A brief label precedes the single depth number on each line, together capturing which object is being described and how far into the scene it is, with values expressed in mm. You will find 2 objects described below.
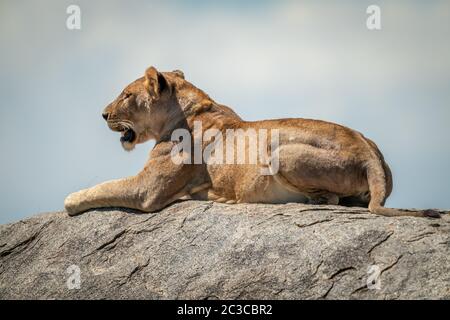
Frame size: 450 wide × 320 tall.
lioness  14719
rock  12938
